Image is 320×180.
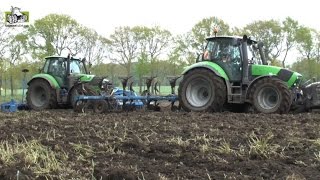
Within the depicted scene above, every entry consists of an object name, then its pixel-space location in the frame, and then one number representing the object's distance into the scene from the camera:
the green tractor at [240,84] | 11.69
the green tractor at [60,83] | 15.58
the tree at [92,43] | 39.34
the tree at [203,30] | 37.78
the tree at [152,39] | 40.09
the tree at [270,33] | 37.97
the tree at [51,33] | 36.91
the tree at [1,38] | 34.47
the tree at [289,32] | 38.34
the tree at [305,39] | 38.00
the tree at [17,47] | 36.39
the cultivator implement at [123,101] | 13.74
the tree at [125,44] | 40.12
